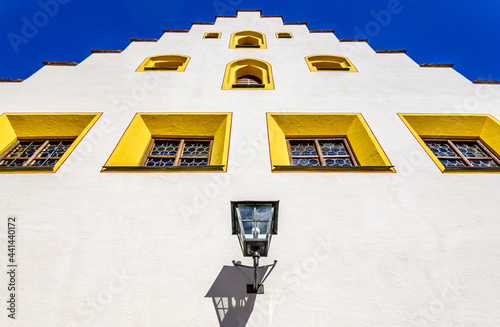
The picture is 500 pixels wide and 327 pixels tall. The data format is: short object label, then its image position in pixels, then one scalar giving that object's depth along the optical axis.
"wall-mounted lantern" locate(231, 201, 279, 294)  2.38
